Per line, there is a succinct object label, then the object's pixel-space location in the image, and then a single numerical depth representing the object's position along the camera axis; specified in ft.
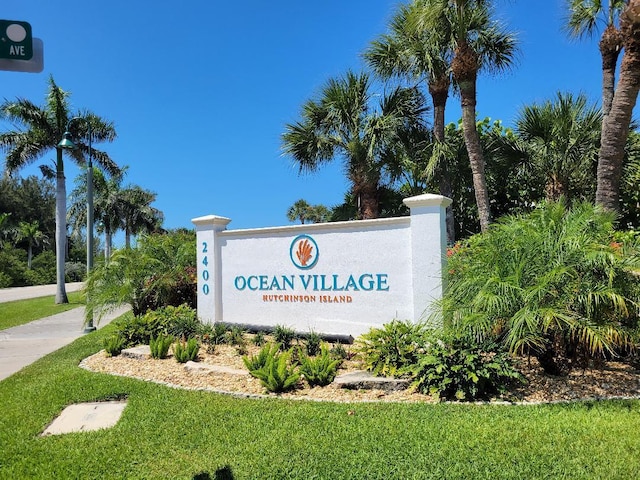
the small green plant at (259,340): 23.89
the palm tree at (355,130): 43.09
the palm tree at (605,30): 34.73
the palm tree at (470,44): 35.91
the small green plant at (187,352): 20.90
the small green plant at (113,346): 23.67
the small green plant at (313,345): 21.30
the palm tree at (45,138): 62.23
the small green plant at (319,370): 17.02
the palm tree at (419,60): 39.09
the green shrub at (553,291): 14.87
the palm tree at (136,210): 129.53
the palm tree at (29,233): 145.89
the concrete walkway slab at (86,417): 13.98
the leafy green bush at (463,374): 14.97
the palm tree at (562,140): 41.55
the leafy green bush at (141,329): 25.13
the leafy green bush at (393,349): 17.38
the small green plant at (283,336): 22.48
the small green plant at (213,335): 24.25
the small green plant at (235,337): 24.33
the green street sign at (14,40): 9.70
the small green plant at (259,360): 18.19
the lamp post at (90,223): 59.78
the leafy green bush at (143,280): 30.22
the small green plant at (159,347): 21.77
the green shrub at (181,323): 25.35
